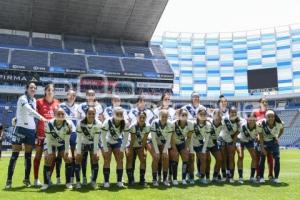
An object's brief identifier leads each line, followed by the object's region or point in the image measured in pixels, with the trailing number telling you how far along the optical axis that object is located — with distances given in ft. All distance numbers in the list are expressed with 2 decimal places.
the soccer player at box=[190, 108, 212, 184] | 30.78
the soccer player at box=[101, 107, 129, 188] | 28.19
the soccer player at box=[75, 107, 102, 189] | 27.76
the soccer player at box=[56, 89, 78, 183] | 31.43
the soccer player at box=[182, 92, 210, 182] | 33.81
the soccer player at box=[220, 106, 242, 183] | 32.04
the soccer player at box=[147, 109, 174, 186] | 28.89
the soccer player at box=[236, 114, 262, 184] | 32.42
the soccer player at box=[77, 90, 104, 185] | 31.96
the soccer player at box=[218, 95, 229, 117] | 33.58
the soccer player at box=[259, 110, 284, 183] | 31.83
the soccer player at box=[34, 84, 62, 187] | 28.81
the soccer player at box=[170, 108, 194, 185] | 29.81
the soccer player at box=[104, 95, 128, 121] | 32.58
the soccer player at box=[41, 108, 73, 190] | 27.22
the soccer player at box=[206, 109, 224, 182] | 31.71
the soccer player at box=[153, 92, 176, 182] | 33.23
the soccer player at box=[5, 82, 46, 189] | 28.12
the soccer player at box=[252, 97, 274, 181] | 32.68
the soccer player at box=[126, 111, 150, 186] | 29.09
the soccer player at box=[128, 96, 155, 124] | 32.32
